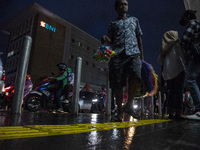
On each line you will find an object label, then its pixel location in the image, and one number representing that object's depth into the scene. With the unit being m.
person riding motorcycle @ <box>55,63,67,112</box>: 5.71
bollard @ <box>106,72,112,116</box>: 4.75
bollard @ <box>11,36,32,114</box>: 2.95
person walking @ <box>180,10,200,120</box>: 3.14
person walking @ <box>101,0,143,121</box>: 2.48
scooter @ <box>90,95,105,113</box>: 10.54
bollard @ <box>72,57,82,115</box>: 4.03
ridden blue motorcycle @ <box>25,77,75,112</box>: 5.85
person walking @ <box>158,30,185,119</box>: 3.38
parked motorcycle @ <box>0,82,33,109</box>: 6.41
